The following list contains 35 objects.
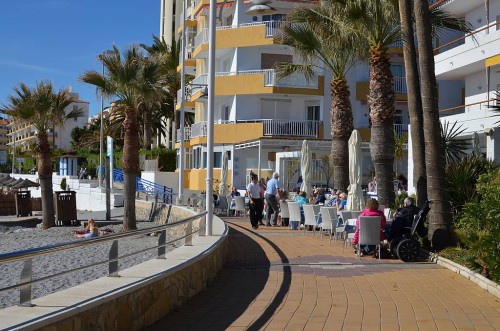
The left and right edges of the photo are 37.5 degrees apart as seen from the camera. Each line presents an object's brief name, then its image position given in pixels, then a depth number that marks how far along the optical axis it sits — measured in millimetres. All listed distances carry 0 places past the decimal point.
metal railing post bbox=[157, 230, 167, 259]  9469
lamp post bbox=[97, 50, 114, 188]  46544
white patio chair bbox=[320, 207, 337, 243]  18062
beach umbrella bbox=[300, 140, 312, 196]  26328
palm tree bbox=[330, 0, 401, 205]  19891
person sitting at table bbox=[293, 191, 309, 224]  22031
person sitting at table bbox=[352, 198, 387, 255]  14492
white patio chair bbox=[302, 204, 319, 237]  19778
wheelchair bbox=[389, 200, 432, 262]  13867
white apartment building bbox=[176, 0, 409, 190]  42344
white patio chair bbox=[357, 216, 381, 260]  14188
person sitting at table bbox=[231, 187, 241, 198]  30662
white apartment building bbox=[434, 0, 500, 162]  22703
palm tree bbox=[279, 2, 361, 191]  23953
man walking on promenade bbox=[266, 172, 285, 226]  23312
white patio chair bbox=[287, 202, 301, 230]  21516
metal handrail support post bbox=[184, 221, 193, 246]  11477
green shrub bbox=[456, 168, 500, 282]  10047
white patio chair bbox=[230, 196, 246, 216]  28734
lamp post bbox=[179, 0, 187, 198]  32325
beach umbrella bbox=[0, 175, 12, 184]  55159
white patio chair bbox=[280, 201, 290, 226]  23266
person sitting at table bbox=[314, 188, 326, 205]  24078
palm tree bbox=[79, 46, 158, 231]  27375
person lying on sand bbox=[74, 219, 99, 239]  25438
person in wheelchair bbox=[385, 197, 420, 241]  14297
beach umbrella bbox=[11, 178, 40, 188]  48784
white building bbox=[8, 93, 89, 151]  120688
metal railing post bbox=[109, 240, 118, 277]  7810
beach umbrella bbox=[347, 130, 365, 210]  19312
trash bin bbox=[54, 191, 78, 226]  35031
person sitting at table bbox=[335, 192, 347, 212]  20484
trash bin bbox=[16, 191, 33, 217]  43562
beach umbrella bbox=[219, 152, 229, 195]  33719
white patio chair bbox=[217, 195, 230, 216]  30078
